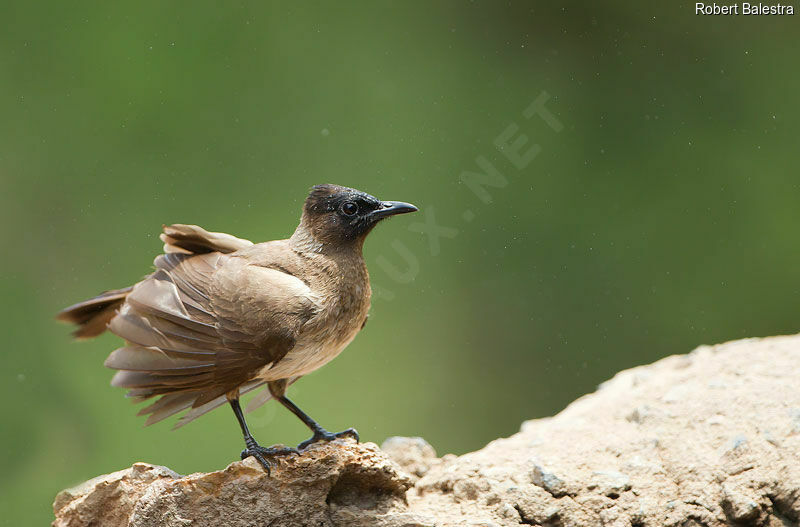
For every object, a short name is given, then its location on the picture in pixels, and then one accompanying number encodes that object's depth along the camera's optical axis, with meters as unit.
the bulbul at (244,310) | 5.43
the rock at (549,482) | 5.35
